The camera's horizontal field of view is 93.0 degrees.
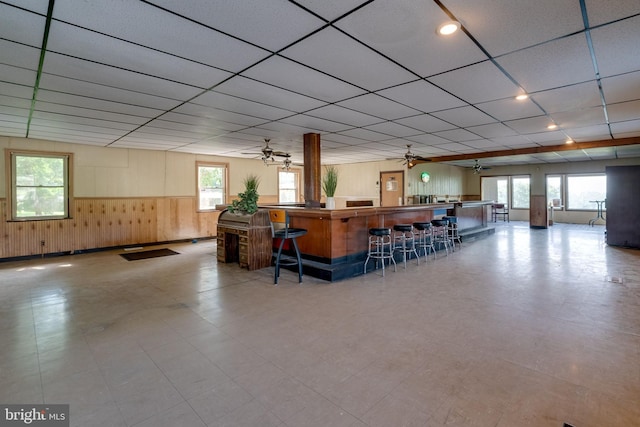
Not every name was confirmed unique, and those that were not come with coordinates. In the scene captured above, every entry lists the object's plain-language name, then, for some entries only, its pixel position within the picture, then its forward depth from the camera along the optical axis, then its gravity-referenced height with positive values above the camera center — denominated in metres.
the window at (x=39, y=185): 6.55 +0.63
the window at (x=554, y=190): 13.16 +0.80
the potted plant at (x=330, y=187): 5.70 +0.43
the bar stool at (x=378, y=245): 5.19 -0.66
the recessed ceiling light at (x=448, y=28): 2.29 +1.41
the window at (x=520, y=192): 14.59 +0.79
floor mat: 6.79 -0.99
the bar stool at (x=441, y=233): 6.68 -0.60
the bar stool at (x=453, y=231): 7.37 -0.58
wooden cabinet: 5.54 -0.51
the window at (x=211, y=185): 9.41 +0.85
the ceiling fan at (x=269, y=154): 6.27 +1.20
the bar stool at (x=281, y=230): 4.70 -0.32
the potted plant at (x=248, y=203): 5.72 +0.15
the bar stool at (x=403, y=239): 5.65 -0.62
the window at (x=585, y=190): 12.51 +0.72
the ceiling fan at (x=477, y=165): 11.63 +1.68
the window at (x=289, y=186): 11.47 +0.95
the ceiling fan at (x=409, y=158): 7.27 +1.24
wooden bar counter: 4.95 -0.48
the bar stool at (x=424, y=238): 6.19 -0.65
